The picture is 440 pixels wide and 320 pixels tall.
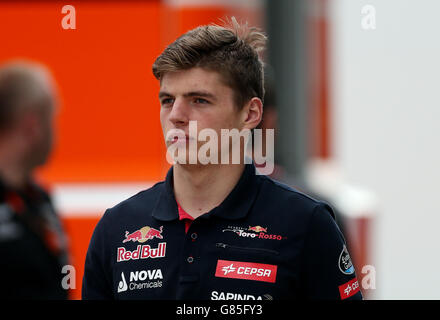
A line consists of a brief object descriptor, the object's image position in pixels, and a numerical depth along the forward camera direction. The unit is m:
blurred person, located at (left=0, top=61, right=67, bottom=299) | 8.64
